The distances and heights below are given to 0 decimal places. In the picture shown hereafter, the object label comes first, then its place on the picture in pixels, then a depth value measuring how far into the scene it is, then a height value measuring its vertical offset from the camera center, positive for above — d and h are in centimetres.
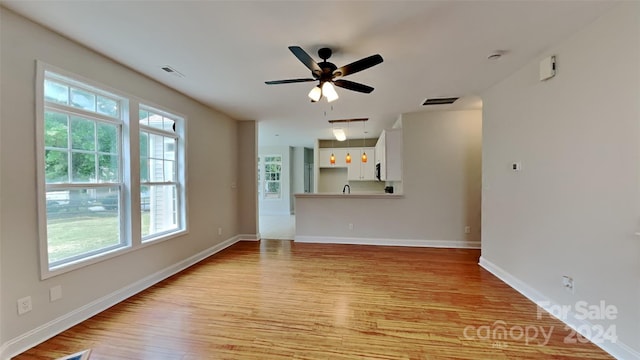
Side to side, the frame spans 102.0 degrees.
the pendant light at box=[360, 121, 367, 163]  640 +121
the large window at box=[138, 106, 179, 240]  334 +4
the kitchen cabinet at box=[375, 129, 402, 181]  529 +43
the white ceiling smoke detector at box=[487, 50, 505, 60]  258 +122
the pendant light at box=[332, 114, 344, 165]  782 +50
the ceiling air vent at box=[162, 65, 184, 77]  291 +122
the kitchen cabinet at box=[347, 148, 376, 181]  793 +28
